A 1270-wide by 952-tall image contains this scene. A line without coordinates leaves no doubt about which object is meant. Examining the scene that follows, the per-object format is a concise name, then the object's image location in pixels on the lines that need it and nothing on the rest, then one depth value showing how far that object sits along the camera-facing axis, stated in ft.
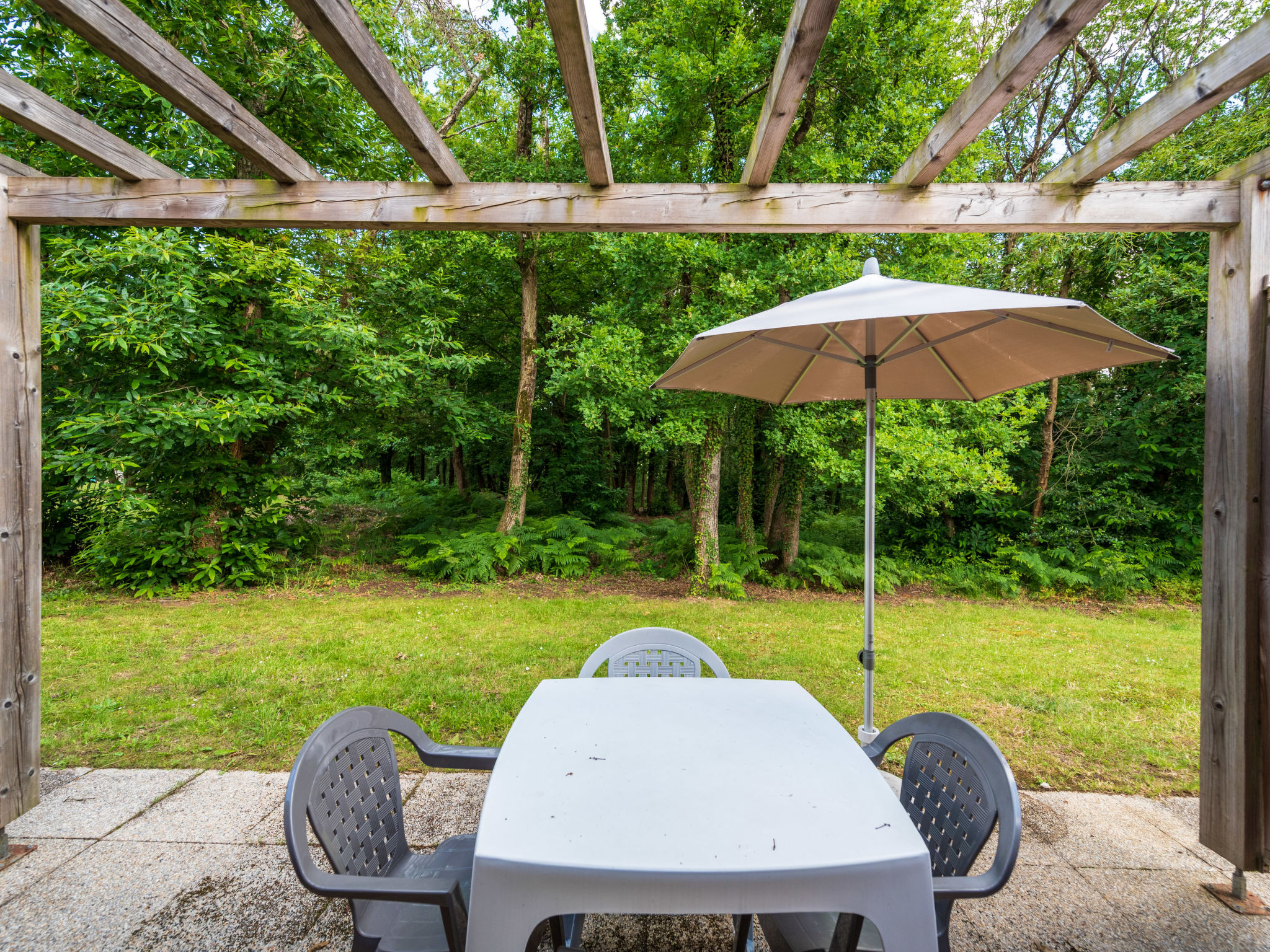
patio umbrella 5.83
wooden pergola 5.66
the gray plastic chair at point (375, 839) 3.98
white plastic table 3.61
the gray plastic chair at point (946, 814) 4.21
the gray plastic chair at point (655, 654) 7.90
